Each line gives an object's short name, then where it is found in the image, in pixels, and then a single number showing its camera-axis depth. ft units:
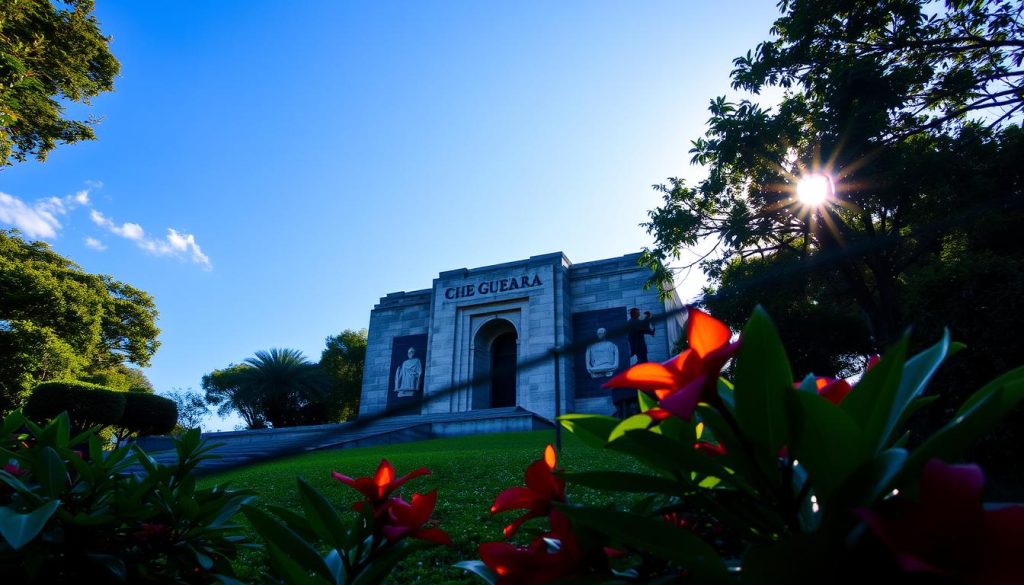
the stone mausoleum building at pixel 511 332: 62.95
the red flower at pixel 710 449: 2.61
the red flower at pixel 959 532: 1.54
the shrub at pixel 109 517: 4.07
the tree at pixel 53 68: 34.78
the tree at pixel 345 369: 114.32
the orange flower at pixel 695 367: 2.19
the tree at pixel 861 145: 26.94
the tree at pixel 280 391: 92.48
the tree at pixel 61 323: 61.26
